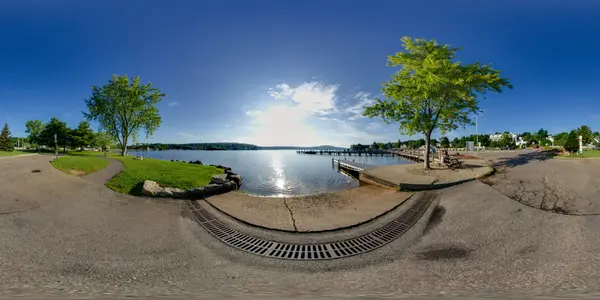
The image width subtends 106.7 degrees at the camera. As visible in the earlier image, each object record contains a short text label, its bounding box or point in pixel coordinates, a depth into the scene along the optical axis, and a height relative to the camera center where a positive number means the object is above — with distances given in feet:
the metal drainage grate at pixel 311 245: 15.12 -6.87
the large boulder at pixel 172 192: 27.89 -5.29
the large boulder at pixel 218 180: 34.41 -4.61
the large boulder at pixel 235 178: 56.38 -7.51
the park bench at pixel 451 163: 43.90 -2.64
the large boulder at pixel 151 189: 27.63 -4.78
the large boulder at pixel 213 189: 30.63 -5.41
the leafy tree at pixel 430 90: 42.04 +11.87
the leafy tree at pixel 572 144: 72.69 +1.94
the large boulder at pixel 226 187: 32.86 -5.53
